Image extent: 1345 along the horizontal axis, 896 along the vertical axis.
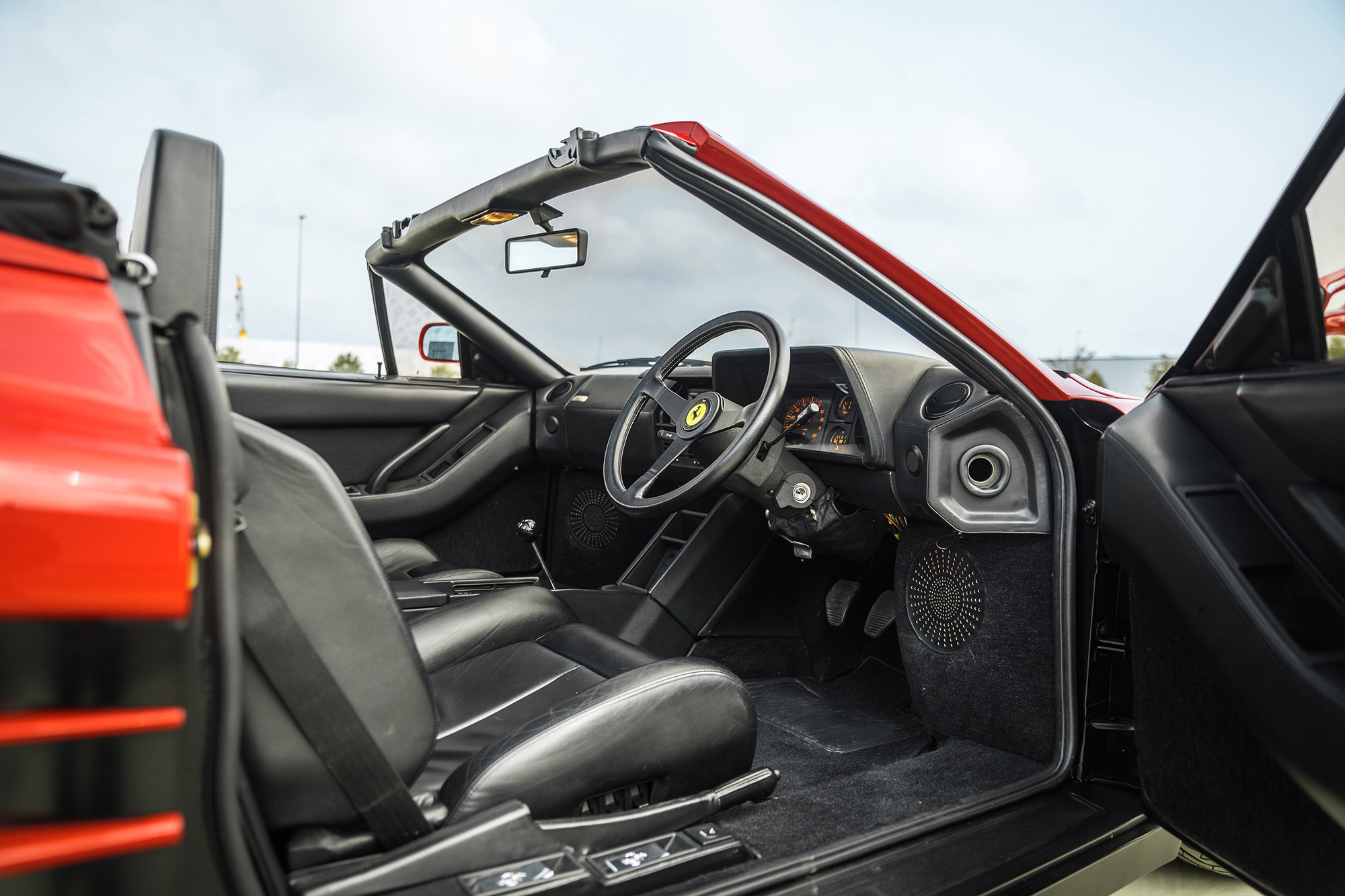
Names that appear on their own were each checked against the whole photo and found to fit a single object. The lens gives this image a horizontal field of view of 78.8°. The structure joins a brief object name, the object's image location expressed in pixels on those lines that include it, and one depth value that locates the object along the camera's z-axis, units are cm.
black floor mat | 217
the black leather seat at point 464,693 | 89
